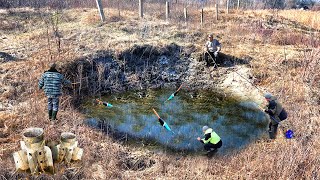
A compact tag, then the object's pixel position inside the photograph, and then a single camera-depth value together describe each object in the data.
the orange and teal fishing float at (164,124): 6.72
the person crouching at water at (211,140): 5.83
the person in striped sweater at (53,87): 6.27
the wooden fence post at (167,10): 14.83
